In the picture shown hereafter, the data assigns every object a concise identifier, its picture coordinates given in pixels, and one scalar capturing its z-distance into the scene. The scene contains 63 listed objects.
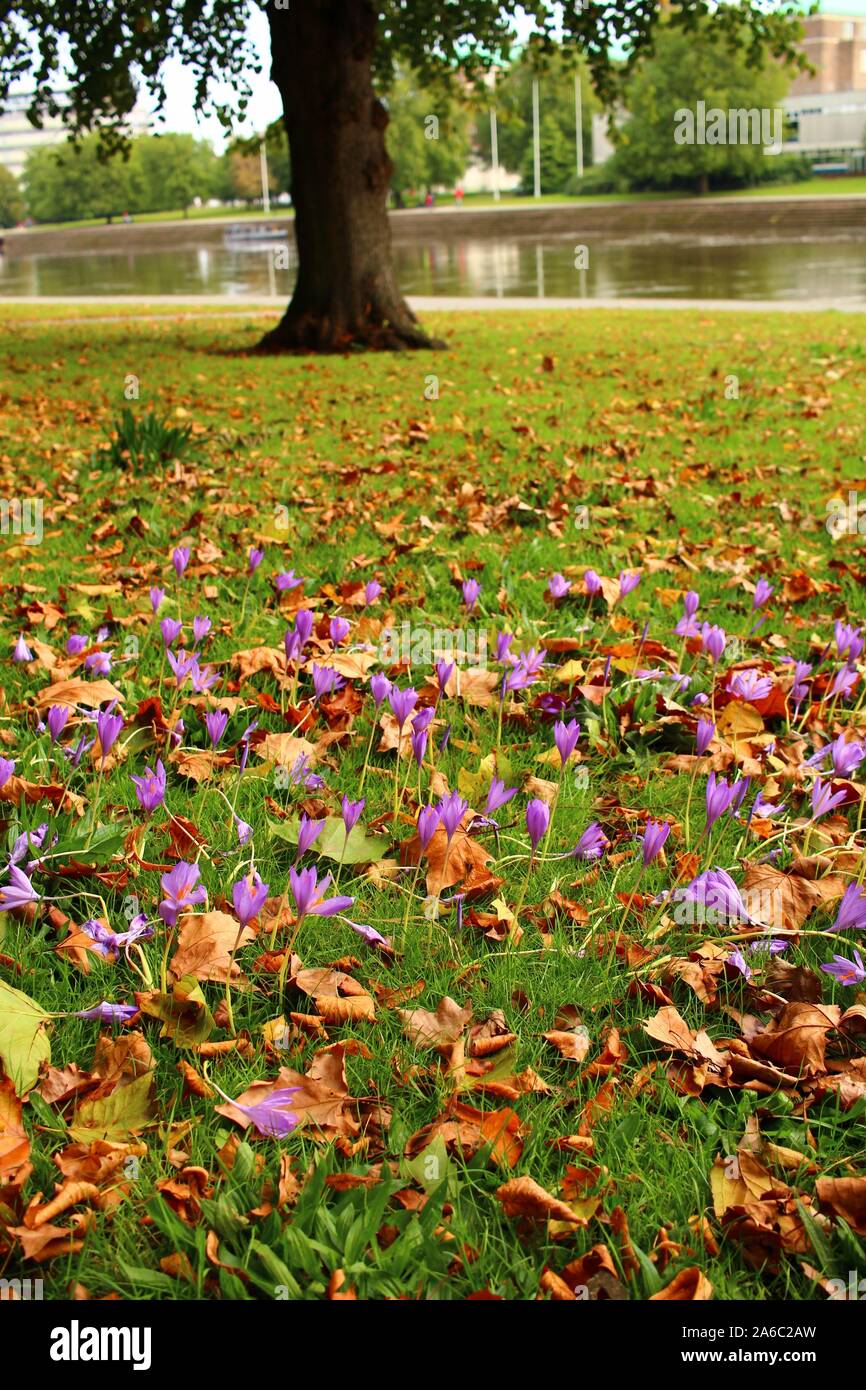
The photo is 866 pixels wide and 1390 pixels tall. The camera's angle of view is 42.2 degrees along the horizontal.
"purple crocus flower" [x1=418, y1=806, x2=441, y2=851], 1.95
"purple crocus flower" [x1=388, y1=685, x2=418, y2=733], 2.33
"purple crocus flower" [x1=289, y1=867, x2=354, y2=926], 1.74
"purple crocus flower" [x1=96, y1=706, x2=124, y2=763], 2.23
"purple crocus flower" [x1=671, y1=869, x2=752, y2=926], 1.81
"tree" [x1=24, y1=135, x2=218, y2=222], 98.50
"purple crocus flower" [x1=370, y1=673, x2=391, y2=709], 2.56
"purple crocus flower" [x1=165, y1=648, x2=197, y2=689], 2.79
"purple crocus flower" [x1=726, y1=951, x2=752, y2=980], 1.88
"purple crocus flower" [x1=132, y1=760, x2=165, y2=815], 2.10
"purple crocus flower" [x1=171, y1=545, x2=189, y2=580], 3.36
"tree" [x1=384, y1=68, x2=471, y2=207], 75.69
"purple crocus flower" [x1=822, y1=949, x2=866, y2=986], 1.80
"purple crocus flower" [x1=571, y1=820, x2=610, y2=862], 2.02
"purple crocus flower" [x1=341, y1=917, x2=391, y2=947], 1.93
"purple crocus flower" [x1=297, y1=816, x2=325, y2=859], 1.86
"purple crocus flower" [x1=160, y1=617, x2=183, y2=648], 2.78
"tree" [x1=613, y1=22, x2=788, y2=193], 60.41
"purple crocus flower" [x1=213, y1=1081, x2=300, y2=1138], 1.57
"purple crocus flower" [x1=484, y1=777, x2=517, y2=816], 2.01
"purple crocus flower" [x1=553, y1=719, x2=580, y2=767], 2.21
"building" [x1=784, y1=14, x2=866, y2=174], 77.94
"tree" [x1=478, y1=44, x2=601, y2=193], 80.75
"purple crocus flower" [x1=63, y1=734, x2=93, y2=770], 2.46
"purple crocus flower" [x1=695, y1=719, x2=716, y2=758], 2.28
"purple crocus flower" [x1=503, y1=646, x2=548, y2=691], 2.83
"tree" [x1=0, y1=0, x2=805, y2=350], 12.16
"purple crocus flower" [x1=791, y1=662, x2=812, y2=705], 2.76
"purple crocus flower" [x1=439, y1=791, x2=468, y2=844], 1.92
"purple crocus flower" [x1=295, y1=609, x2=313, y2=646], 2.76
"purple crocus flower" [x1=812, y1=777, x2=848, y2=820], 2.07
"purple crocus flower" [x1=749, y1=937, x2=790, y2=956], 1.95
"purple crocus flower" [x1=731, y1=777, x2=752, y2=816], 2.11
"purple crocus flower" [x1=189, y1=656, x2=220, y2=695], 2.87
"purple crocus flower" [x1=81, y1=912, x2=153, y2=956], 1.92
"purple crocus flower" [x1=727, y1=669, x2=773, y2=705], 2.68
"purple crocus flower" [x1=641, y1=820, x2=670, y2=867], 1.90
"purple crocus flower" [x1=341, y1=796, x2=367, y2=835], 1.98
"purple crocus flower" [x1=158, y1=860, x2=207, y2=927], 1.84
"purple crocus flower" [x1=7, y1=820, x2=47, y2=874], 2.08
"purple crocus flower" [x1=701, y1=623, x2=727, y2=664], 2.82
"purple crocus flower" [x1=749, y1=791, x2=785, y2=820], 2.42
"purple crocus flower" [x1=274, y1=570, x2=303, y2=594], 3.25
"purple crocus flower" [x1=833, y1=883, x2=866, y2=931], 1.79
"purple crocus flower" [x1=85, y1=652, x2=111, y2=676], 3.03
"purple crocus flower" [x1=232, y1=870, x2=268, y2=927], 1.74
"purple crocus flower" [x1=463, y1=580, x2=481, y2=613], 3.12
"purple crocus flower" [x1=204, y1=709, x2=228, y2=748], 2.41
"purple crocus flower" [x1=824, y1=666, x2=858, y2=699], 2.71
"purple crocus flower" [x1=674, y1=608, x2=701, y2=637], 3.20
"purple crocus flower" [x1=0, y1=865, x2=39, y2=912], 1.86
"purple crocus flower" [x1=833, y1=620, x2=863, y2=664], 2.69
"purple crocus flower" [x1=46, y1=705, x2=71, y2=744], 2.36
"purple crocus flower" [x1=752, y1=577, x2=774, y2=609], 3.06
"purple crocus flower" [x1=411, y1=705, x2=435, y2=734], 2.30
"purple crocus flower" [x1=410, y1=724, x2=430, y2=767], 2.20
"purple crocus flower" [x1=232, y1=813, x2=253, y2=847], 2.18
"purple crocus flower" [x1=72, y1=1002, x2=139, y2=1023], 1.77
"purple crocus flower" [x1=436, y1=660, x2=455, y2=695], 2.50
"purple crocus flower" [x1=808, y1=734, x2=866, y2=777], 2.27
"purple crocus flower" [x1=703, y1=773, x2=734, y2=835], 1.95
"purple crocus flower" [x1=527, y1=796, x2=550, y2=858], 1.87
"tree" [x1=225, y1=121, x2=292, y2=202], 89.88
